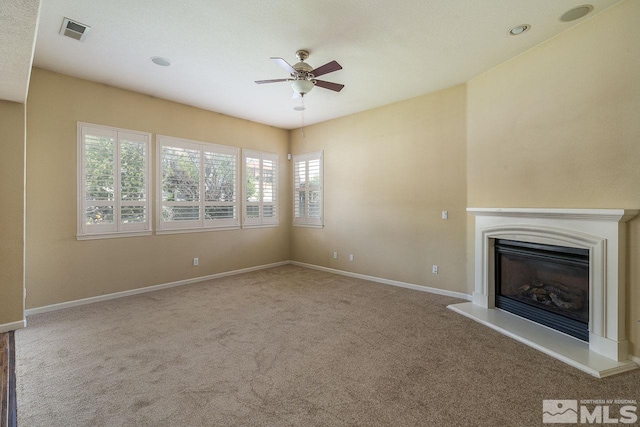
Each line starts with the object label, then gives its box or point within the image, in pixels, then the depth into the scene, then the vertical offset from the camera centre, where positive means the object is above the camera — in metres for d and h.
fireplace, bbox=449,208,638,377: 2.47 -0.77
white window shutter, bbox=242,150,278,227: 5.91 +0.47
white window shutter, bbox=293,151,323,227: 6.14 +0.46
